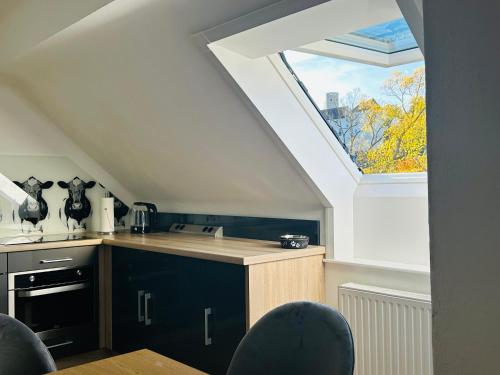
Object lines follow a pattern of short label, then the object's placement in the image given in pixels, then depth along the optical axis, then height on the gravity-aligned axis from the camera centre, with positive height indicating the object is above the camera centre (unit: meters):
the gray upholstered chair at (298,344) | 1.37 -0.41
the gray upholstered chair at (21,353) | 1.62 -0.47
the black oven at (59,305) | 3.43 -0.72
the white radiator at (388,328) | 2.43 -0.64
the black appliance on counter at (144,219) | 4.06 -0.17
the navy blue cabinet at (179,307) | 2.78 -0.65
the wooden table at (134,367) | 1.51 -0.50
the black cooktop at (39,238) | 3.56 -0.29
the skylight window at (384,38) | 2.48 +0.76
